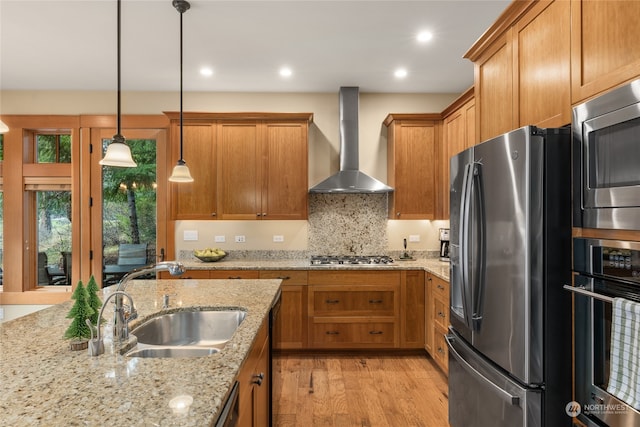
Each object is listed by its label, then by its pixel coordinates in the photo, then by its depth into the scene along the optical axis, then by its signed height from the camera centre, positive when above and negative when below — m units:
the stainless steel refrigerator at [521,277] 1.40 -0.28
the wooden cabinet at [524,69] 1.47 +0.74
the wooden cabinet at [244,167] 3.80 +0.53
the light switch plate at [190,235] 4.12 -0.24
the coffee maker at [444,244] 3.93 -0.35
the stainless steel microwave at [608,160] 1.10 +0.19
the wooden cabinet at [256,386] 1.28 -0.74
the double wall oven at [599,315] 1.12 -0.38
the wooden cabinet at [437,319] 2.99 -0.98
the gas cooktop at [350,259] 3.73 -0.51
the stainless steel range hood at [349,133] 3.89 +0.94
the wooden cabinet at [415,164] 3.79 +0.56
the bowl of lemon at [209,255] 3.79 -0.45
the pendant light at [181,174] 2.72 +0.33
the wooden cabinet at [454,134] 3.14 +0.80
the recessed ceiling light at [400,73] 3.50 +1.48
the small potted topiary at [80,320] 1.24 -0.39
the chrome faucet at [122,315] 1.29 -0.40
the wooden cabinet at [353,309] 3.50 -0.98
